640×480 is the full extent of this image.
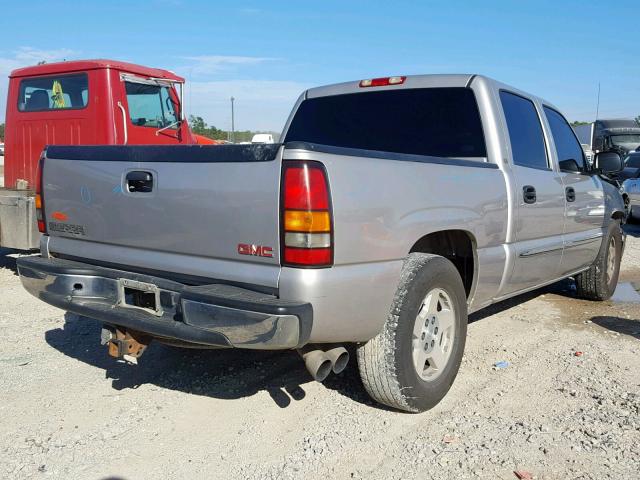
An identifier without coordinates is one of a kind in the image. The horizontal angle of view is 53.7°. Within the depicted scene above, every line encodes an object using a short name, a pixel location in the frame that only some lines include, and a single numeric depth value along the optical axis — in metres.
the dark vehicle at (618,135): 25.50
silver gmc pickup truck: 2.79
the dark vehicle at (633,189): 13.71
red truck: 7.75
